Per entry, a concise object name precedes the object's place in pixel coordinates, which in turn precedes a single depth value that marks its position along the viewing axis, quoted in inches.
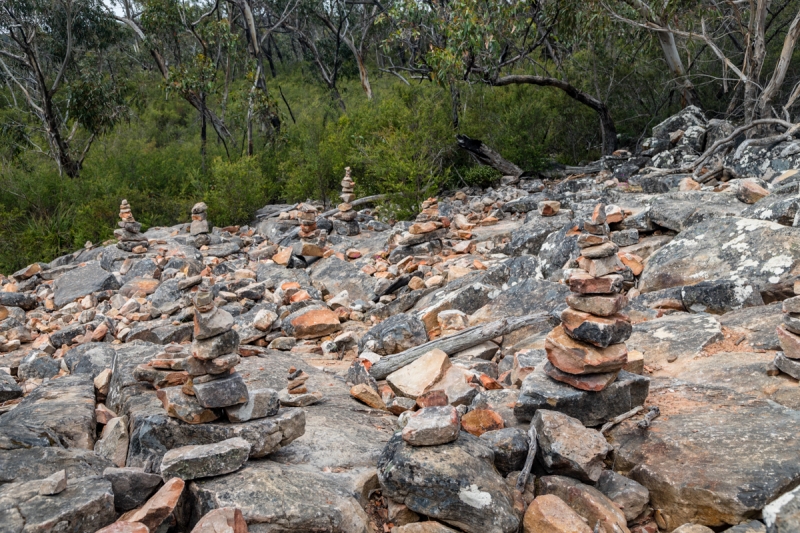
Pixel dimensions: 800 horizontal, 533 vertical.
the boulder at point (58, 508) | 101.9
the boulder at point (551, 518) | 112.3
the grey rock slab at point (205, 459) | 119.0
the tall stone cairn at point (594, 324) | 146.4
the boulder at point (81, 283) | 398.0
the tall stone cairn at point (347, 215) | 462.0
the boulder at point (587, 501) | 115.1
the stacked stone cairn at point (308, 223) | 439.2
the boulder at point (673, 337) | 177.6
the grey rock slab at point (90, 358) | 232.5
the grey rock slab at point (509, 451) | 133.2
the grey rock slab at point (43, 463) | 125.6
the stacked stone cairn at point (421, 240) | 366.9
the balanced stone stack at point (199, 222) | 513.3
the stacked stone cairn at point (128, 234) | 464.4
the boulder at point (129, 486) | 116.3
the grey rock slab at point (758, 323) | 170.4
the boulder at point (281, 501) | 110.0
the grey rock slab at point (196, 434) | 135.3
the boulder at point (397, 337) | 233.1
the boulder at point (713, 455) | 115.6
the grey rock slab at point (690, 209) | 292.7
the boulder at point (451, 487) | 114.6
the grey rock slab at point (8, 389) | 205.0
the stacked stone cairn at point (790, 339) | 144.6
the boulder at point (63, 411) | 156.8
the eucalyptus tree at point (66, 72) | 677.9
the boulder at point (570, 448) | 126.7
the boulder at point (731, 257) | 211.6
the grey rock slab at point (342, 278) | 337.4
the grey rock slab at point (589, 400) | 145.6
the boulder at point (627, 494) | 122.3
